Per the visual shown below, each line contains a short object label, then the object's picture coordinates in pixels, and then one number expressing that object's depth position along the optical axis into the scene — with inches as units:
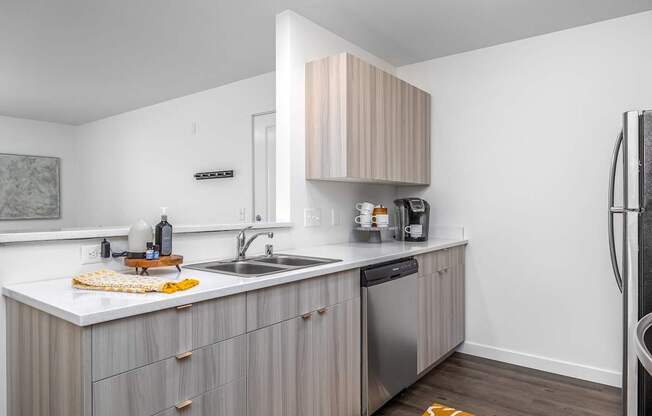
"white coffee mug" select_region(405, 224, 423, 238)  123.3
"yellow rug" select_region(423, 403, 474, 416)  84.8
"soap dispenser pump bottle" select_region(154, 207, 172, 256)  69.9
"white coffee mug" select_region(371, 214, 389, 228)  121.0
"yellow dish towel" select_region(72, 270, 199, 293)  53.8
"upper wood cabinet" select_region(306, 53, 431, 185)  100.0
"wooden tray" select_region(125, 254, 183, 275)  65.1
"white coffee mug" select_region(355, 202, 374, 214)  122.3
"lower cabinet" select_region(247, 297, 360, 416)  63.1
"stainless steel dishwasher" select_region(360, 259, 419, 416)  84.5
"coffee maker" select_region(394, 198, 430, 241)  123.7
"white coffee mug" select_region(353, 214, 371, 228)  121.6
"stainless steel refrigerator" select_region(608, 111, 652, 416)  64.9
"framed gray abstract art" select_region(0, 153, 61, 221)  146.8
